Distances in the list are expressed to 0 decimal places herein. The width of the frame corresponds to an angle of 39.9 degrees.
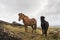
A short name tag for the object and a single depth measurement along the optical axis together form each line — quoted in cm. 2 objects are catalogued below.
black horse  458
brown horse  451
